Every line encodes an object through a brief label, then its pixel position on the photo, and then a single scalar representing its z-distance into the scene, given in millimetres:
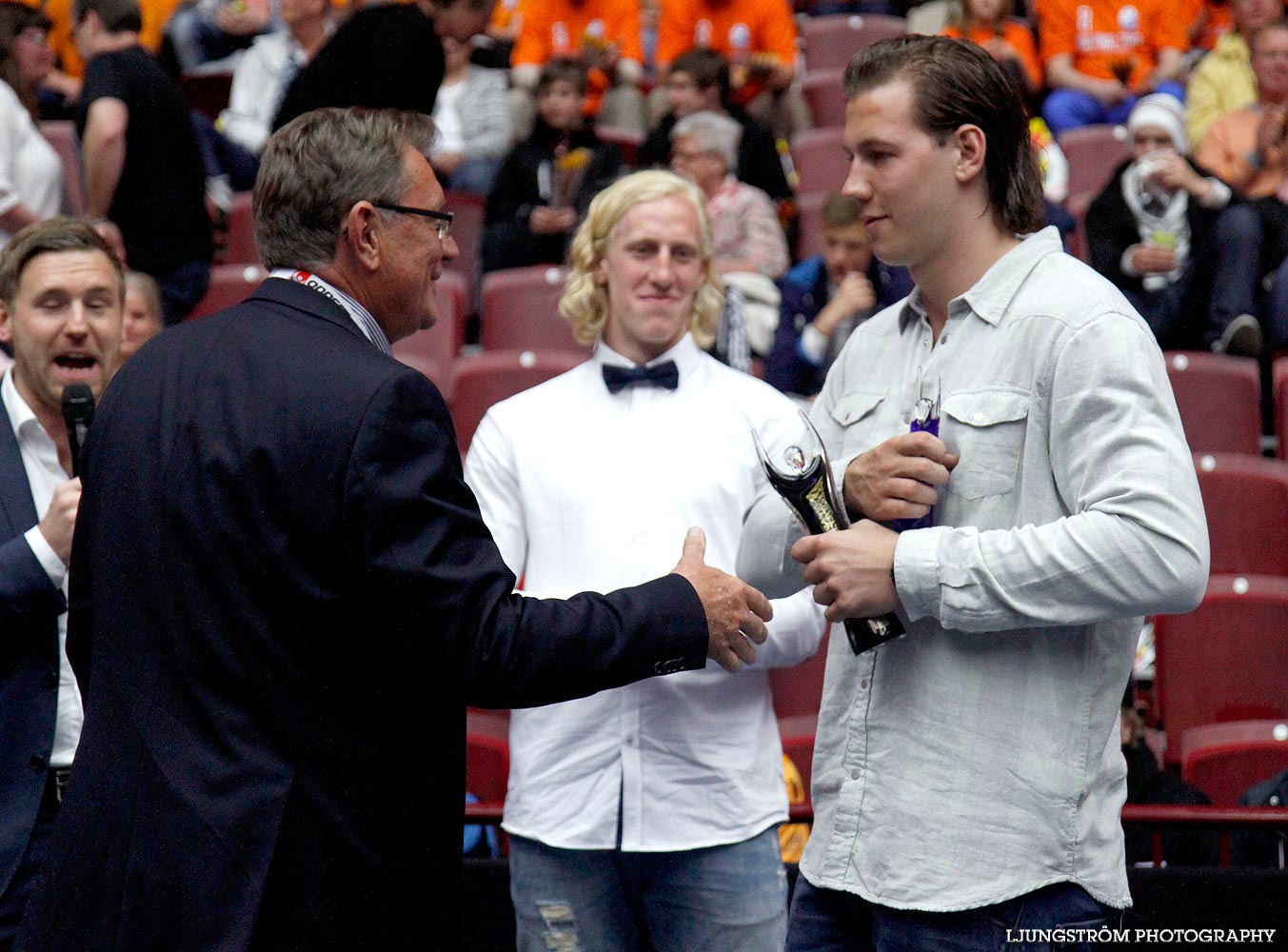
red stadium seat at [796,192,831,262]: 6524
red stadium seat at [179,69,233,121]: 8367
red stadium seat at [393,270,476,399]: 5605
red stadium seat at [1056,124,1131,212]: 7336
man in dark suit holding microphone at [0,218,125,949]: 2299
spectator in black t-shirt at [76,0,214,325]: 5113
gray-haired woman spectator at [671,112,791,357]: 5637
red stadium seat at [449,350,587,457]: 4953
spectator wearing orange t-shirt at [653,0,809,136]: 7867
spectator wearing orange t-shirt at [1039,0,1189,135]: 8078
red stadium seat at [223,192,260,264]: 6598
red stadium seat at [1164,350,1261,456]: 4980
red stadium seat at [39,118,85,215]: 6432
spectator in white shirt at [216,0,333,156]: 7086
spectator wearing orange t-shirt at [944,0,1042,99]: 7359
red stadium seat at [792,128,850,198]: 7359
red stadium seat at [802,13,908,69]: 9000
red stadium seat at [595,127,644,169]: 7356
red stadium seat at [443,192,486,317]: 6750
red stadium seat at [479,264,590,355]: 5754
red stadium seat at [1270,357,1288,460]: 4922
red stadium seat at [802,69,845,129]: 8258
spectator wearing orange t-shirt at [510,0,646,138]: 7945
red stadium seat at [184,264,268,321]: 5586
